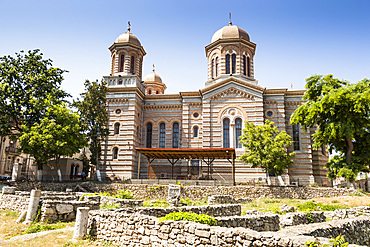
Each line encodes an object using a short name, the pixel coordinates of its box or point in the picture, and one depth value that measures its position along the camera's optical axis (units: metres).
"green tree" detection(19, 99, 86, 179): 25.70
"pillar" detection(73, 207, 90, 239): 9.87
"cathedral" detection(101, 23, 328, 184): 31.97
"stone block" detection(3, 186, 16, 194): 18.70
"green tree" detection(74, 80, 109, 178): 30.75
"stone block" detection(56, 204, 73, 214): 13.14
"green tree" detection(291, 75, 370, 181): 23.08
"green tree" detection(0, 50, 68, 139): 27.72
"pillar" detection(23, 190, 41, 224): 12.94
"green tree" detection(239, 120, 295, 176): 26.45
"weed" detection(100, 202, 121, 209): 13.04
